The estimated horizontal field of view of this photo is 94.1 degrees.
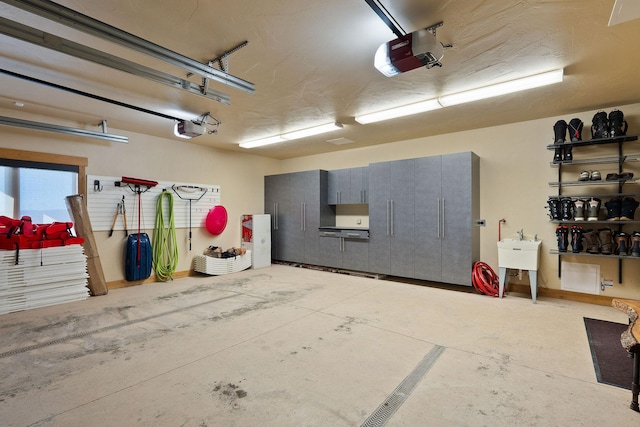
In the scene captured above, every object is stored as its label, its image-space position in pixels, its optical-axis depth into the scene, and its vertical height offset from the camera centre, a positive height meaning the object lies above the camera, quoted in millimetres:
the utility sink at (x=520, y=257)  4152 -647
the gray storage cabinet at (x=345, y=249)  6012 -755
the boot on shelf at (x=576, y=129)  4109 +1151
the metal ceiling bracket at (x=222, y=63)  2610 +1464
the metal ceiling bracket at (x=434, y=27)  2296 +1459
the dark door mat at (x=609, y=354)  2238 -1251
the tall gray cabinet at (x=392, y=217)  5406 -74
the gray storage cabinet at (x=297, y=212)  6777 +43
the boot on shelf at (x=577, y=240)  4055 -385
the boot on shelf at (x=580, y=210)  4051 +23
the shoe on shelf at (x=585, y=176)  4086 +494
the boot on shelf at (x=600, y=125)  3891 +1139
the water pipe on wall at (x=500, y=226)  4914 -227
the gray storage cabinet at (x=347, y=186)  6297 +602
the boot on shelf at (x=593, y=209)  3967 +35
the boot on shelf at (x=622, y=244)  3771 -414
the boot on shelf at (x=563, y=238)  4152 -365
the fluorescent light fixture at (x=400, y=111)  3965 +1442
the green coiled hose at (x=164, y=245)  5652 -593
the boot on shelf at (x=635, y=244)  3650 -401
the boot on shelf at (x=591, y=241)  3994 -403
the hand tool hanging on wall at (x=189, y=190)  5934 +512
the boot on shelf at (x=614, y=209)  3850 +32
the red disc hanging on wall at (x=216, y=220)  6340 -120
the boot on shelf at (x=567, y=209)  4129 +39
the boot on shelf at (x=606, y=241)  3902 -388
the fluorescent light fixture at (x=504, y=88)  3118 +1420
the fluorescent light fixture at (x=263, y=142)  5779 +1464
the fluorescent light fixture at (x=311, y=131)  4994 +1468
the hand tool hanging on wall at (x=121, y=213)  5176 +19
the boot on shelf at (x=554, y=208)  4234 +49
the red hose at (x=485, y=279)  4551 -1055
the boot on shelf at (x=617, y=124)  3811 +1124
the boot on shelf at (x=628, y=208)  3766 +42
